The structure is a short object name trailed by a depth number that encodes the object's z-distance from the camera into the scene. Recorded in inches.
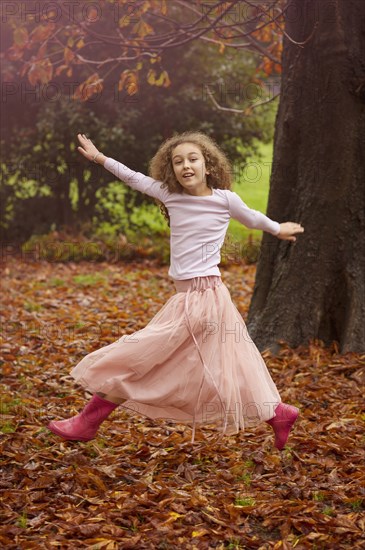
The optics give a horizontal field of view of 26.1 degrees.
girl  153.3
